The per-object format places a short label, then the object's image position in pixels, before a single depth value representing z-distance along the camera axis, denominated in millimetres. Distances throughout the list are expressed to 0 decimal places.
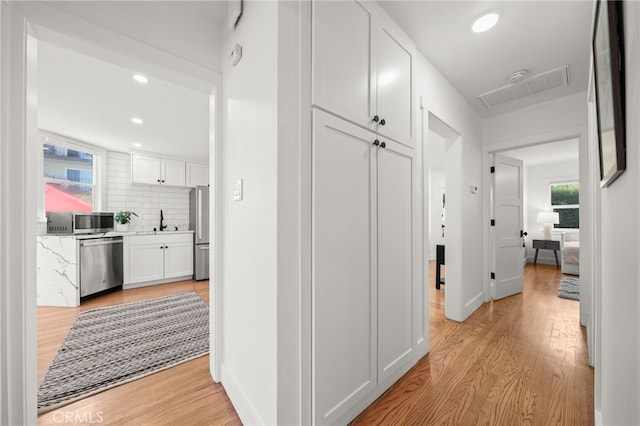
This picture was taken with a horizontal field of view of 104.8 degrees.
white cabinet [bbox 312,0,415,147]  1202
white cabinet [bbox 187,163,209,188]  5098
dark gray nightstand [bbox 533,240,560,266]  5465
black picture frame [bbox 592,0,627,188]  603
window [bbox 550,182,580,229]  5891
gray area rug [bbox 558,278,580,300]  3481
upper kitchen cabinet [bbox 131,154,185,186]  4547
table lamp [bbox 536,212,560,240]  5809
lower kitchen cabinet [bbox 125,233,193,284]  4113
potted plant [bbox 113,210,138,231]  4250
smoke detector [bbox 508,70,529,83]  2332
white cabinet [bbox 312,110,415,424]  1190
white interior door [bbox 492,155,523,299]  3363
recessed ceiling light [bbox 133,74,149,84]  2236
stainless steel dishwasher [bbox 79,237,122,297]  3354
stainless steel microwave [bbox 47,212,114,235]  3461
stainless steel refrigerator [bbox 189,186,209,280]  4582
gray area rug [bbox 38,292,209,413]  1666
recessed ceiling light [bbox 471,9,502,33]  1679
